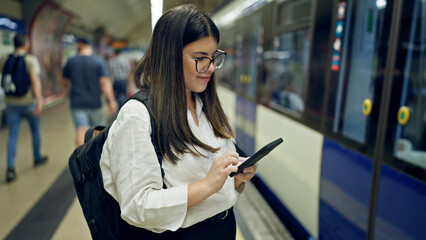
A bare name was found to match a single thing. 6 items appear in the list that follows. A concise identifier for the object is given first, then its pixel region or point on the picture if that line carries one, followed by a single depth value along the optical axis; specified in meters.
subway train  1.89
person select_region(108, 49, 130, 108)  7.75
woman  1.05
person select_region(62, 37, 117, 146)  4.48
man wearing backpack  4.48
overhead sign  8.79
